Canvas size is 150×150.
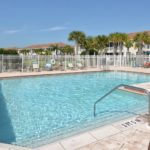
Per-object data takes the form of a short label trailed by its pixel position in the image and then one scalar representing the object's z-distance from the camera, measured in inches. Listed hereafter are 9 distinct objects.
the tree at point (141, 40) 1116.2
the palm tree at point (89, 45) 1186.0
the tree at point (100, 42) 1174.7
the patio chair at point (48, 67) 594.1
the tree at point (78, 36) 1204.7
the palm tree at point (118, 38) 1184.4
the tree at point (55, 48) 1531.4
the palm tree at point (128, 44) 1192.5
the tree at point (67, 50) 1465.6
